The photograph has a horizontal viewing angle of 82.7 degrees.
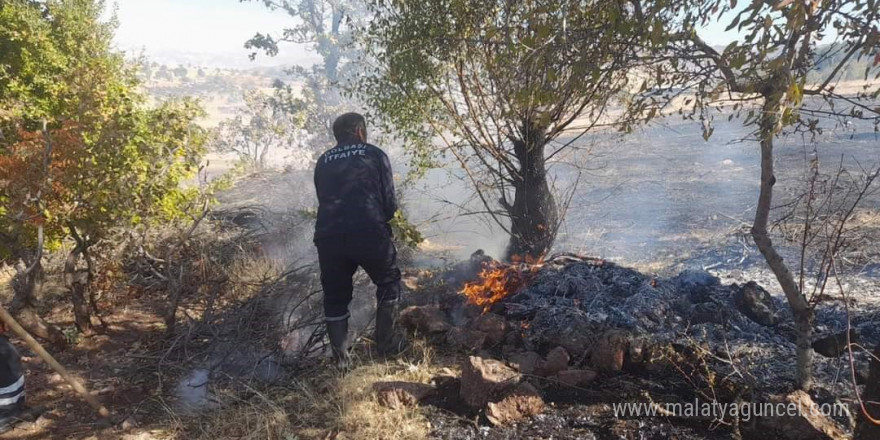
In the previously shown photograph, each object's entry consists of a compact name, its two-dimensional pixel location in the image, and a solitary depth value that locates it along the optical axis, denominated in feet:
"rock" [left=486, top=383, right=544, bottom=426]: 10.05
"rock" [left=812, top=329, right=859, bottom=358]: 11.27
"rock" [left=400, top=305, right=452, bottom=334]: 14.40
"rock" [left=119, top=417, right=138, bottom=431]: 11.35
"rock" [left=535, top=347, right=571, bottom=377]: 11.58
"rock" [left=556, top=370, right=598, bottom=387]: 11.10
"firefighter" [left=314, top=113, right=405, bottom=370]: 12.35
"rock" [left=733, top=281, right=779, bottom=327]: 13.64
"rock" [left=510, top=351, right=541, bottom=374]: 11.68
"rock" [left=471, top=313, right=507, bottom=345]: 13.80
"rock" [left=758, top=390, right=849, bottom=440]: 8.52
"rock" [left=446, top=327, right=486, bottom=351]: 13.67
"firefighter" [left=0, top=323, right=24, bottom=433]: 11.53
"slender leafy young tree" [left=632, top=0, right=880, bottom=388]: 6.91
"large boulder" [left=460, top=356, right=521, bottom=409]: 10.48
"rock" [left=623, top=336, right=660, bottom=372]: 11.64
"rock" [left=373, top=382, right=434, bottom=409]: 10.69
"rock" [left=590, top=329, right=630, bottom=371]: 11.60
